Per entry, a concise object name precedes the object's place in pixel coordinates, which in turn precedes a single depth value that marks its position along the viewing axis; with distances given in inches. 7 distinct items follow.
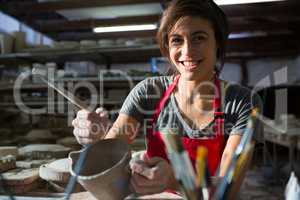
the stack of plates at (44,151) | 47.2
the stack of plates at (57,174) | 33.1
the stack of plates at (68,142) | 68.2
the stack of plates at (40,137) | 86.2
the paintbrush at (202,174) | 12.9
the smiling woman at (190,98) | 32.2
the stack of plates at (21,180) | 32.4
